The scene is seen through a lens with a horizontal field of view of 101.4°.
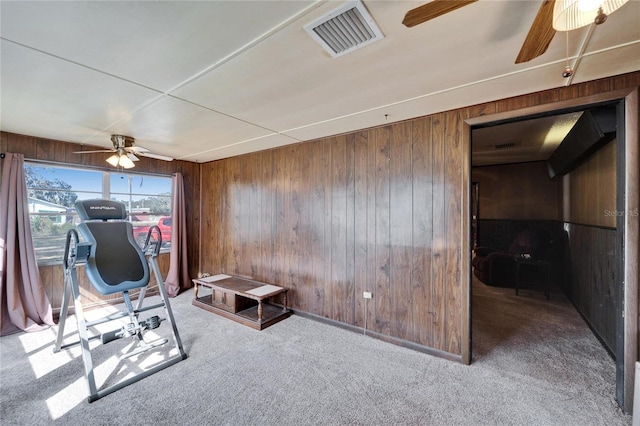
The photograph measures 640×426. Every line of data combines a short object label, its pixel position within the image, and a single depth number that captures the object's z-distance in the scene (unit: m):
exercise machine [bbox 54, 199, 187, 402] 2.46
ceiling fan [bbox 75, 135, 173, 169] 3.29
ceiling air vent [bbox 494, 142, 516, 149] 4.06
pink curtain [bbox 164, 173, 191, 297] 4.68
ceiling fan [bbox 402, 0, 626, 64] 0.91
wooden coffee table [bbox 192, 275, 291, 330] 3.38
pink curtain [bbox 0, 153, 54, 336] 3.11
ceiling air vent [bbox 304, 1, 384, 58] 1.29
